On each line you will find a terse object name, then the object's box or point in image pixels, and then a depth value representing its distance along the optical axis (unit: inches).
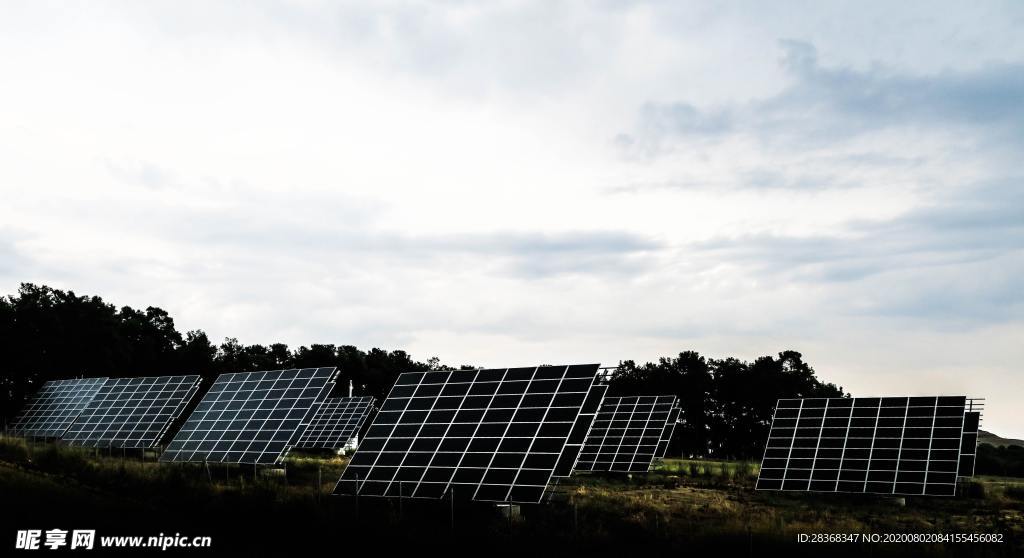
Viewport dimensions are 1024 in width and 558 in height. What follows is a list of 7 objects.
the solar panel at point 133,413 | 2240.4
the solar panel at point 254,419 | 1710.1
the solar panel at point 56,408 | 2669.8
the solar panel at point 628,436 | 2064.5
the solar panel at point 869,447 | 1437.0
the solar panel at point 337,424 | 2758.4
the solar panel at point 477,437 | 1031.0
